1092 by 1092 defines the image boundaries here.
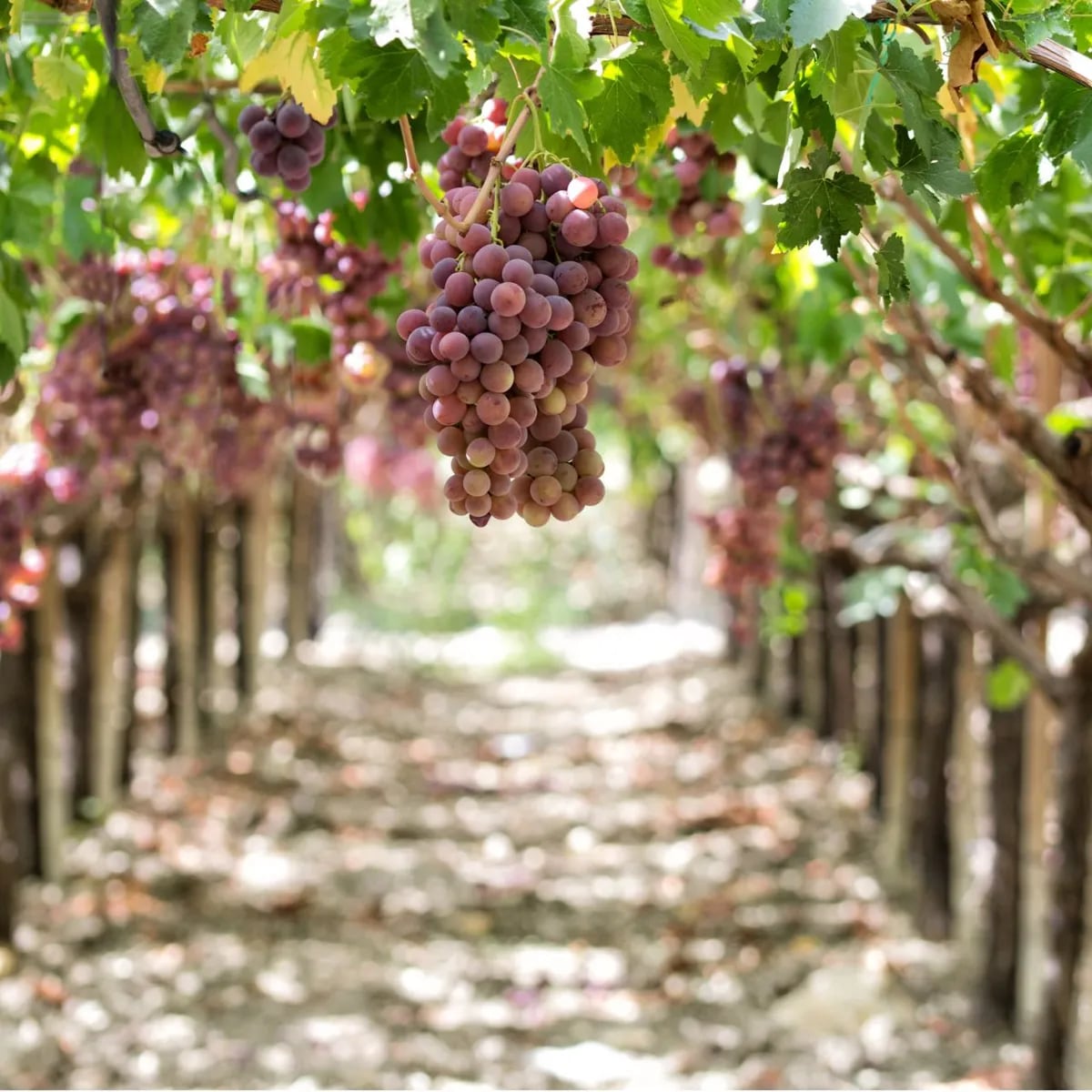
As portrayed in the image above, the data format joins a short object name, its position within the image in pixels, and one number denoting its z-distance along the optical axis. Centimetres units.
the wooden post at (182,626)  805
